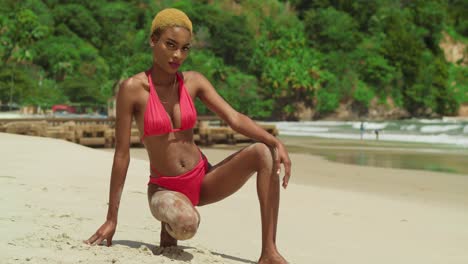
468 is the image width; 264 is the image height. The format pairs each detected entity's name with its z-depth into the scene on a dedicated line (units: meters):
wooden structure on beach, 23.55
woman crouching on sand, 3.98
